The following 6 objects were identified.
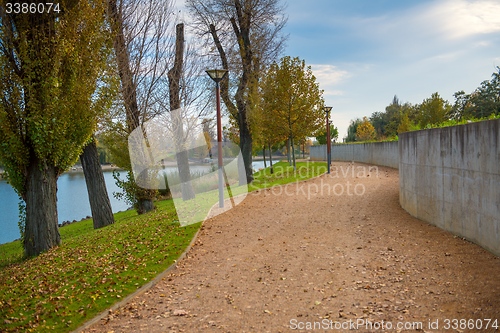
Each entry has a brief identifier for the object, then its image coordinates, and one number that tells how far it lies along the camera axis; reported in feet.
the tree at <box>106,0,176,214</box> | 50.14
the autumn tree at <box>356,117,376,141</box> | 193.77
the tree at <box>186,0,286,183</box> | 69.26
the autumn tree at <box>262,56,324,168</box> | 84.69
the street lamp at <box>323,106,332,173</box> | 80.33
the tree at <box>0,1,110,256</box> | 31.78
